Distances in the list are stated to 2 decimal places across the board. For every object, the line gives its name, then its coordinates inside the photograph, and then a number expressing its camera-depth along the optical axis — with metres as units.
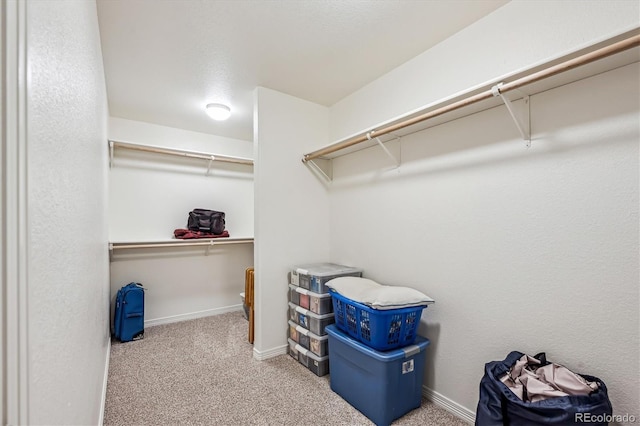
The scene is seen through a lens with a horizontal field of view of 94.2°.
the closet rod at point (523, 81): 1.13
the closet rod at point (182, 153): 3.17
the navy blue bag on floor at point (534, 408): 1.14
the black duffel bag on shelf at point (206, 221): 3.64
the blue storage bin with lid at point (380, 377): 1.79
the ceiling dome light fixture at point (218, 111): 3.03
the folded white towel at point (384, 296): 1.82
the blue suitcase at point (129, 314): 3.01
